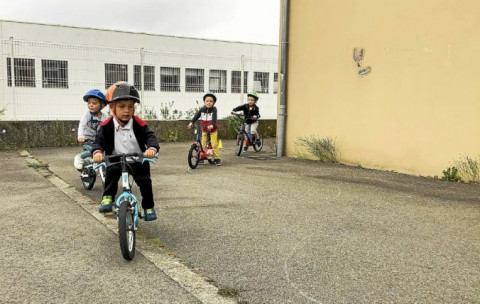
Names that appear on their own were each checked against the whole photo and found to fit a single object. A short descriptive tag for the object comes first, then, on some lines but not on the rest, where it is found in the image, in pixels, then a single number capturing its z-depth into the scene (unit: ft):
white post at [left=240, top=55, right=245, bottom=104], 55.02
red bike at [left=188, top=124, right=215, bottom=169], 28.81
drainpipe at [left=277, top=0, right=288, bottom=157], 34.27
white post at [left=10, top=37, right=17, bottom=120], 43.23
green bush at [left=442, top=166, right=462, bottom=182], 24.09
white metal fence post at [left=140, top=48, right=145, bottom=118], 49.58
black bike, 36.78
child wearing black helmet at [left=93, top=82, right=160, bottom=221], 13.09
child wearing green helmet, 38.70
